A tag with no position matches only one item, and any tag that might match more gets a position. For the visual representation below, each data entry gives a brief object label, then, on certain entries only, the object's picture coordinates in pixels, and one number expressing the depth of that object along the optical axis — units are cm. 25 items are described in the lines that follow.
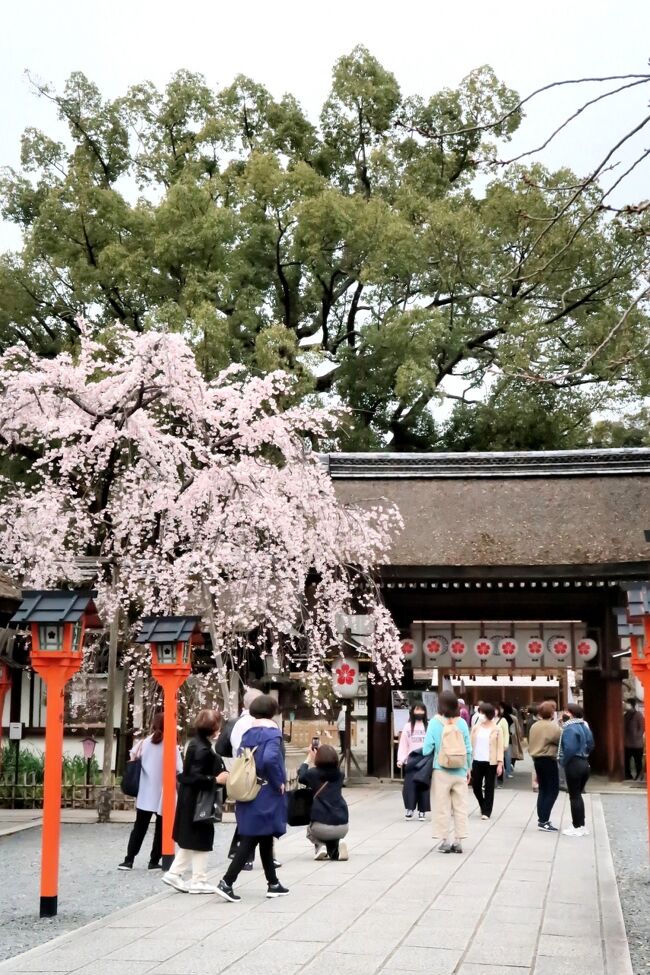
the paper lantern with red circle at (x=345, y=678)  1931
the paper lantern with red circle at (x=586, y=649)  1983
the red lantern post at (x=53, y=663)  768
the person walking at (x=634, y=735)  1995
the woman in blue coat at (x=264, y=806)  807
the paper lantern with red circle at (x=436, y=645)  2022
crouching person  1008
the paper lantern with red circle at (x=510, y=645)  2014
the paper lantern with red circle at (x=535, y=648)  2006
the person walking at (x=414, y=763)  1367
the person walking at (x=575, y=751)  1172
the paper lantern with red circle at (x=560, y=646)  1995
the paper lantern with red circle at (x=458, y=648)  2022
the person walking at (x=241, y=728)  952
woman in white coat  995
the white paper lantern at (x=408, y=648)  2011
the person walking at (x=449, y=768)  1070
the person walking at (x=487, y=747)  1308
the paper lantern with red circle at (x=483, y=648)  2020
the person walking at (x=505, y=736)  1504
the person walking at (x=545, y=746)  1208
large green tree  2503
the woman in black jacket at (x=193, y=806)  820
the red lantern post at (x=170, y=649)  1032
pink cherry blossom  1394
